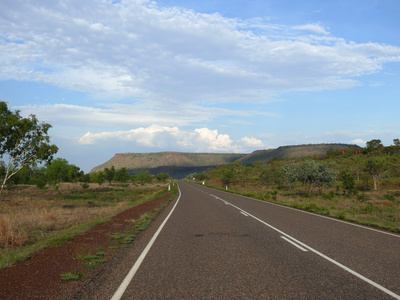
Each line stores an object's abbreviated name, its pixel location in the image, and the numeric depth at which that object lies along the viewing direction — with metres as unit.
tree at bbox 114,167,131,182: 87.00
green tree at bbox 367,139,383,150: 145.84
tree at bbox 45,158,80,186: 55.72
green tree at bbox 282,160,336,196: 34.88
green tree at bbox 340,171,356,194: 39.12
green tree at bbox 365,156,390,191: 51.31
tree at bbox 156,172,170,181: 156.75
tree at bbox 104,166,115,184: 84.94
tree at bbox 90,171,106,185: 75.03
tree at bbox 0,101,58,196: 21.56
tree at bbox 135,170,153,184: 105.94
